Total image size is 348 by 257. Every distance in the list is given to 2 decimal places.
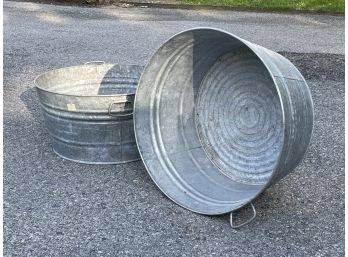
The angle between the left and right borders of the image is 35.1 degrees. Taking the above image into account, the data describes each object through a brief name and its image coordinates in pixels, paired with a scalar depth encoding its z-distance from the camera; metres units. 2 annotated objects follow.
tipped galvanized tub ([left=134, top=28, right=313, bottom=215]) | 3.61
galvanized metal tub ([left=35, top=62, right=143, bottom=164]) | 3.82
